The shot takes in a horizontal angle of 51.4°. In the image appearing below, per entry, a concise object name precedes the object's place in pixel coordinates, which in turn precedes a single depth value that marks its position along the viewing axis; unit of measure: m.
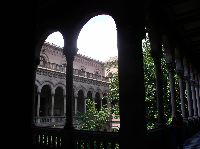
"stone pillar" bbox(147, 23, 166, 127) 7.02
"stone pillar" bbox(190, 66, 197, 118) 13.70
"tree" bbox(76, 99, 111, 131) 17.45
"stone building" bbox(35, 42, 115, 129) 21.91
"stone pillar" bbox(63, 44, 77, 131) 6.79
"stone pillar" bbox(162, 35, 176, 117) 8.88
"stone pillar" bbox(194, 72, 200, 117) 15.07
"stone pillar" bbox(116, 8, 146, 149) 4.49
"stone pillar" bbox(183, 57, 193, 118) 12.15
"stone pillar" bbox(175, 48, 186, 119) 10.38
